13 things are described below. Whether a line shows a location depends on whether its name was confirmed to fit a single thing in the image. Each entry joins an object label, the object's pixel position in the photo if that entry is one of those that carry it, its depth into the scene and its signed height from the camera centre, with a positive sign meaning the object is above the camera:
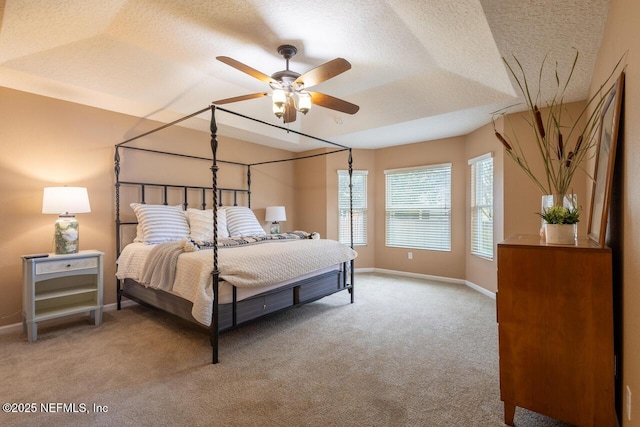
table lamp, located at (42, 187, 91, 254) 2.87 +0.08
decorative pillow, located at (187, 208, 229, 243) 3.79 -0.11
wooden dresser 1.42 -0.59
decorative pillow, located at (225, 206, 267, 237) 4.23 -0.09
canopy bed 2.46 -0.41
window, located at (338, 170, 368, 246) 5.76 +0.15
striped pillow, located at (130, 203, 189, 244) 3.48 -0.08
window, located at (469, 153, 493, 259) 4.26 +0.14
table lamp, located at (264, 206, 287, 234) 5.16 +0.04
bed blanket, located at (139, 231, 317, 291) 2.65 -0.42
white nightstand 2.73 -0.74
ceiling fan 2.32 +1.13
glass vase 1.62 -0.09
